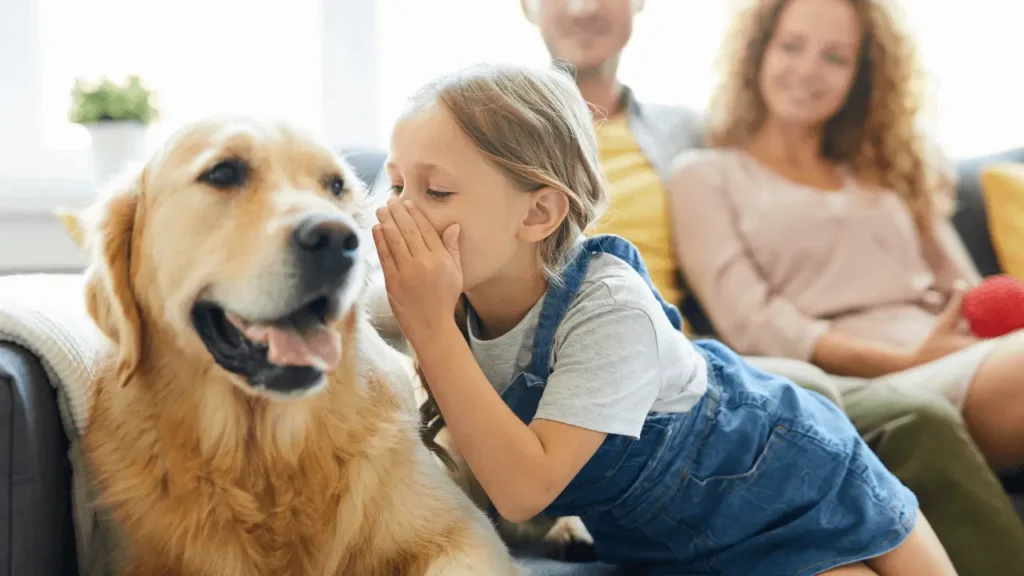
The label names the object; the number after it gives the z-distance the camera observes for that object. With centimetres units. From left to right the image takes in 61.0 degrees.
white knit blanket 100
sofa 92
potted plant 234
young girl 104
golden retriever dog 99
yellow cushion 215
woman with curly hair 188
